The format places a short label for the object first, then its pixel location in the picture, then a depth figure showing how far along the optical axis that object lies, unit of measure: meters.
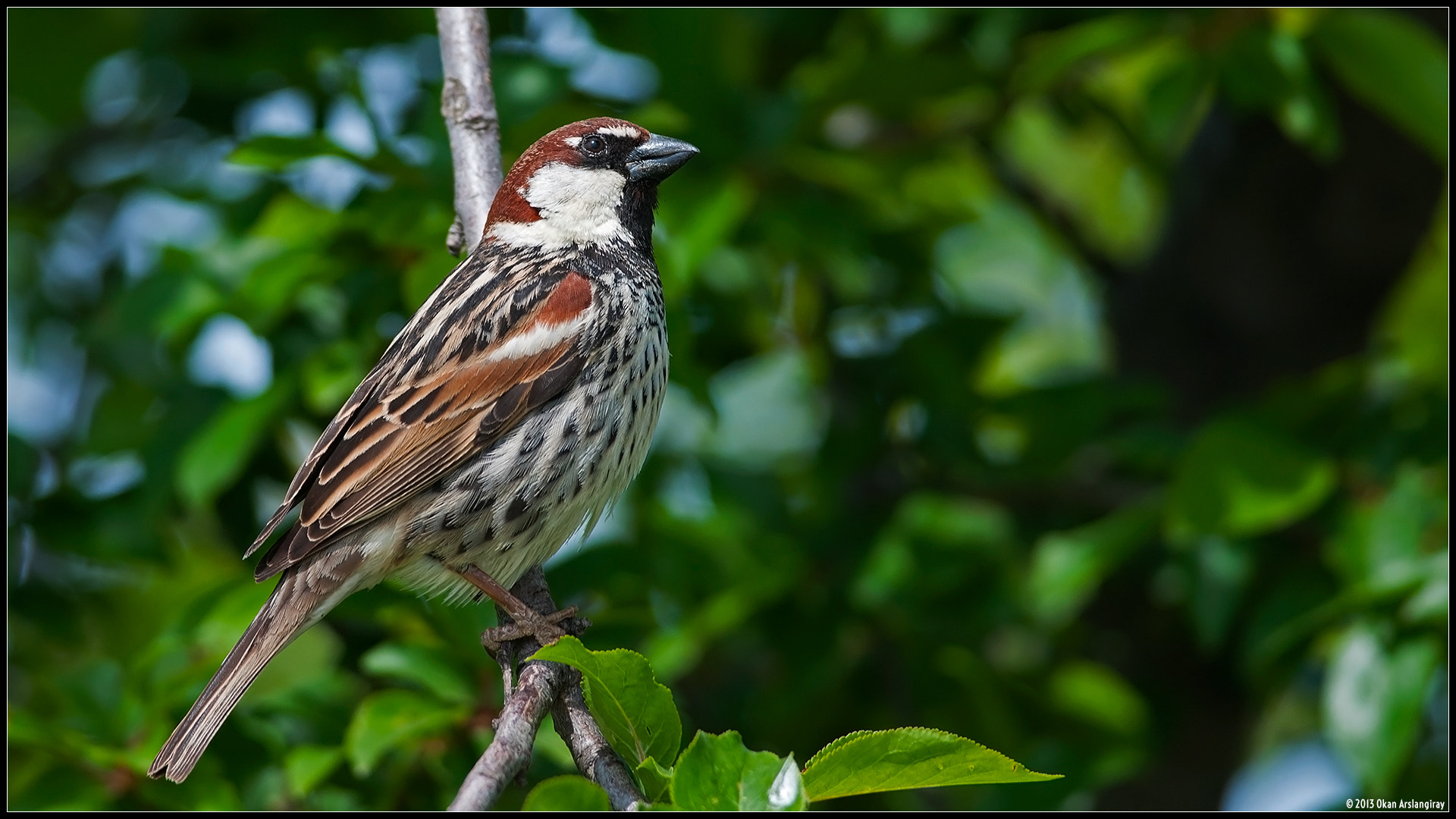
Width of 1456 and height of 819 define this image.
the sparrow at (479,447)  5.30
